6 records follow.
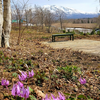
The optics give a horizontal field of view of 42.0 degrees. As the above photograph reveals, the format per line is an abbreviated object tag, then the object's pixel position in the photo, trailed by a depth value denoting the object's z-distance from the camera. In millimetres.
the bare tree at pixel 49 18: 28019
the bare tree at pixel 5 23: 5594
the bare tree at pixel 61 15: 40394
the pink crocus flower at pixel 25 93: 1089
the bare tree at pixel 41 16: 30919
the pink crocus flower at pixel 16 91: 1087
